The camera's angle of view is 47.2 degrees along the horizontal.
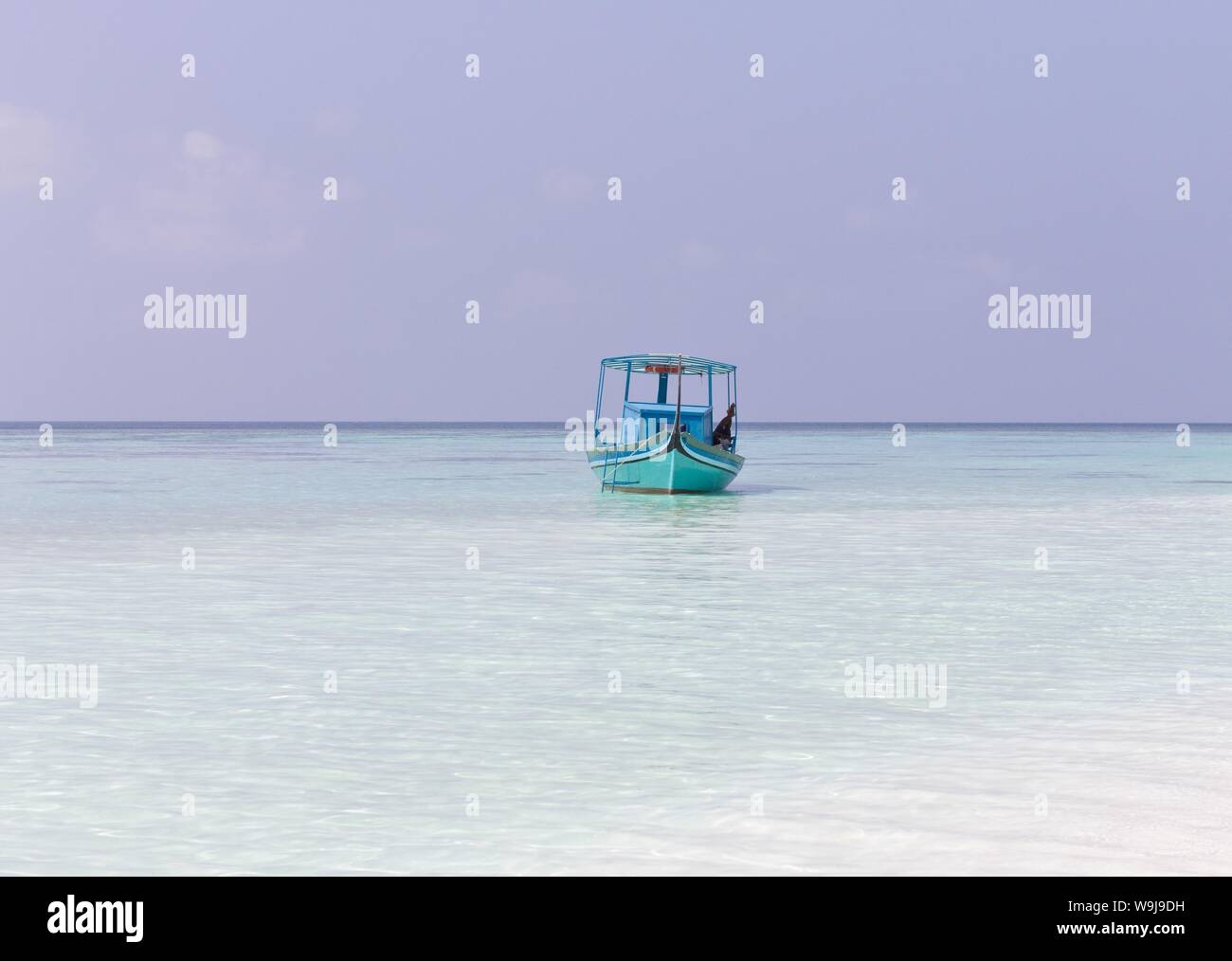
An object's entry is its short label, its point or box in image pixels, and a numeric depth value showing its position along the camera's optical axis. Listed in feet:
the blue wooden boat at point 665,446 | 111.86
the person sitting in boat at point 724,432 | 116.47
